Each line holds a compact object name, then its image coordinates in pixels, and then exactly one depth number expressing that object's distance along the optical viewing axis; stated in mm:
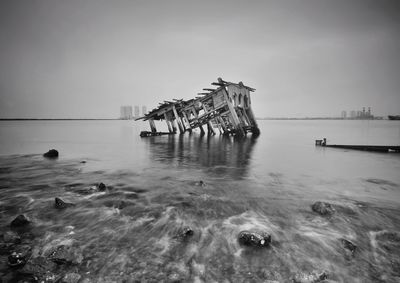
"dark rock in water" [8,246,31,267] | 2951
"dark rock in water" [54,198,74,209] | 5036
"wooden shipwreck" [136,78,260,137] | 21734
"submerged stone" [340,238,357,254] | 3457
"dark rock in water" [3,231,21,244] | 3515
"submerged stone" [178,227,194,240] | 3830
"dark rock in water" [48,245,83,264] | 3080
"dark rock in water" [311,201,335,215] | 4758
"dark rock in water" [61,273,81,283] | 2722
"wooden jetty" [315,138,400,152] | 14038
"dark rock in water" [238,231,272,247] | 3561
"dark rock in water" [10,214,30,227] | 4086
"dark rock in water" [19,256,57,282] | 2812
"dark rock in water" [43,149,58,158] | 12859
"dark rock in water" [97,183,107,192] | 6398
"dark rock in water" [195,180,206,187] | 6844
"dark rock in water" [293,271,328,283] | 2830
